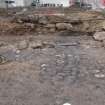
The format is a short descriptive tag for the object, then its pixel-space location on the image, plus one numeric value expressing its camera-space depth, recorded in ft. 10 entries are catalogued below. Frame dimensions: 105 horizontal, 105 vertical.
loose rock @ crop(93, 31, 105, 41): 16.32
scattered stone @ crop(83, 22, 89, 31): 18.87
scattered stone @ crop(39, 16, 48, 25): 18.97
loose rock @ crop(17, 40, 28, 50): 14.71
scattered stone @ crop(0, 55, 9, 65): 11.93
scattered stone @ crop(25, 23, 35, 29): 18.87
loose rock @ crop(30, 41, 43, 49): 14.82
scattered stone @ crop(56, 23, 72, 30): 18.80
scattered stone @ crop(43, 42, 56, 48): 15.13
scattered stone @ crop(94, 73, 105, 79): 10.03
